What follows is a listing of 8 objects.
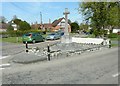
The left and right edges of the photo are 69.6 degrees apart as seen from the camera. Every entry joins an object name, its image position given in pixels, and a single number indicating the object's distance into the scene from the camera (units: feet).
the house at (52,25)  132.67
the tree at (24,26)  91.36
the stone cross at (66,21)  31.90
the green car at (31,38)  40.98
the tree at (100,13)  49.27
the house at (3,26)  123.26
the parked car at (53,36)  52.27
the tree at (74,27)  114.25
